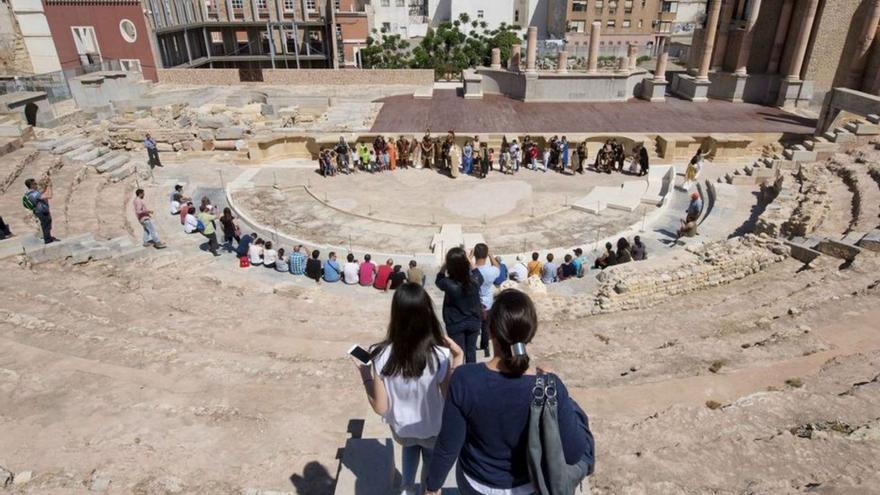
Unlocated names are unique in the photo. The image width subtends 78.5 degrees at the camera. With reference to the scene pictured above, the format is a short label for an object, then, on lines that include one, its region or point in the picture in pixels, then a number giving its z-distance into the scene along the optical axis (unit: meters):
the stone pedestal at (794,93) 27.42
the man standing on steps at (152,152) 19.48
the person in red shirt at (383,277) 12.23
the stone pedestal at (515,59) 30.63
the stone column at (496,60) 31.61
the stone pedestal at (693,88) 28.95
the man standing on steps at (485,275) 6.69
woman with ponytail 2.81
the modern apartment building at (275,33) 50.56
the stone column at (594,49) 29.28
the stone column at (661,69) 28.89
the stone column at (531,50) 28.60
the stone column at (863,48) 24.34
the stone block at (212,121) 24.27
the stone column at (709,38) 28.03
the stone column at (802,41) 26.22
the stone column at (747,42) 28.34
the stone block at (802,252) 11.20
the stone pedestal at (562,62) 29.98
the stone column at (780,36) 27.92
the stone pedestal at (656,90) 29.20
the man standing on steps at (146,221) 13.70
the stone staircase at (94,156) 18.52
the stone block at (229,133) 22.81
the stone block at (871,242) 10.23
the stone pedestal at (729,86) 28.92
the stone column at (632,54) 30.61
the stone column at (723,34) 30.08
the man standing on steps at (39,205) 11.40
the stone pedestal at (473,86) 30.16
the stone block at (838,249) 10.48
